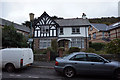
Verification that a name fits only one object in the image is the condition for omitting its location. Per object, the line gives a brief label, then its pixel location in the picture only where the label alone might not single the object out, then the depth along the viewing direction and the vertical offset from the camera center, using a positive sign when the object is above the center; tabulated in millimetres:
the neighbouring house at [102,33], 20547 +1895
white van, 7121 -1401
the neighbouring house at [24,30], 31216 +3336
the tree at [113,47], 10445 -751
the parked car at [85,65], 5668 -1544
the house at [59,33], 20844 +1566
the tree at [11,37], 13688 +407
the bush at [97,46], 21359 -1313
